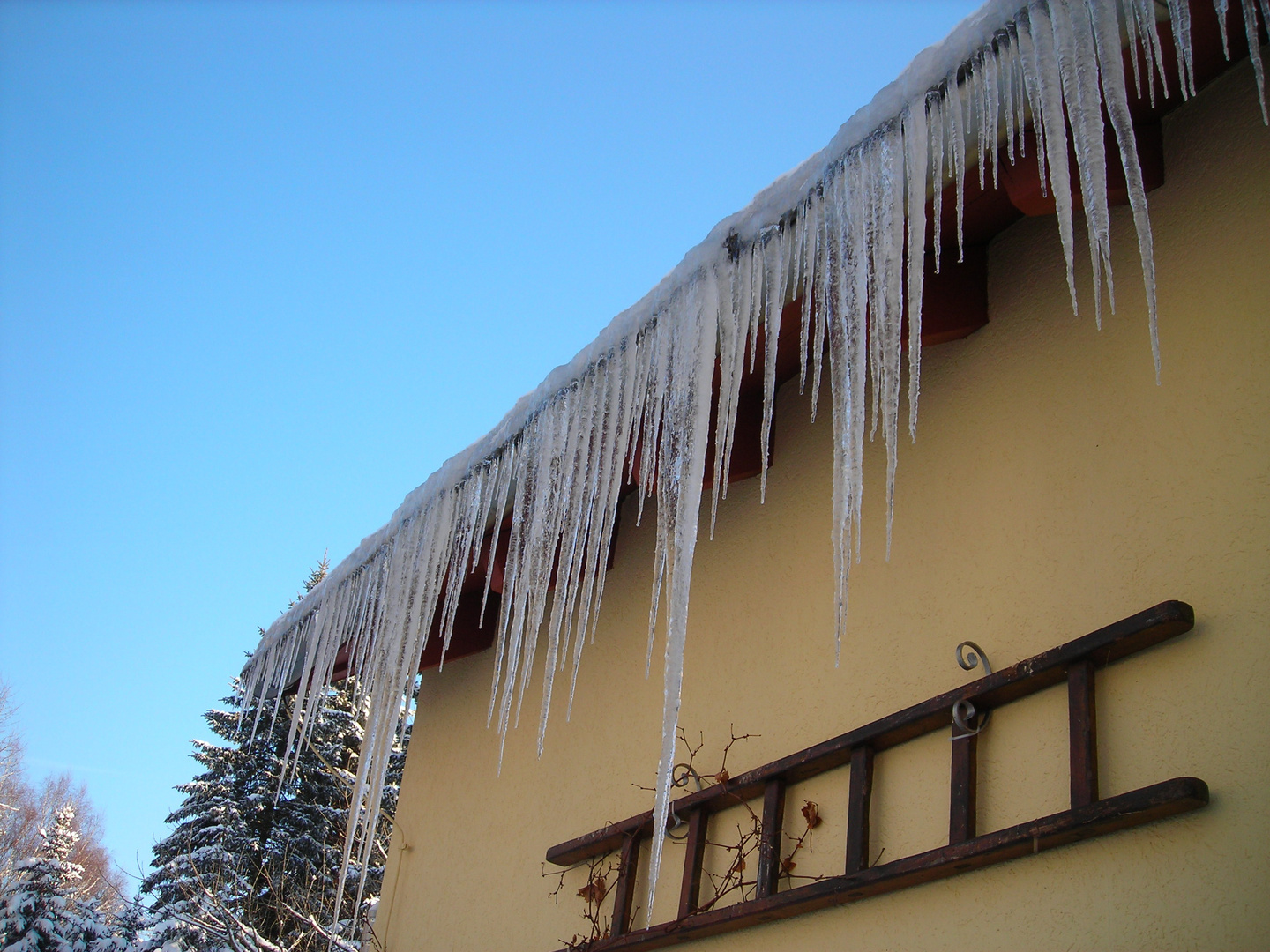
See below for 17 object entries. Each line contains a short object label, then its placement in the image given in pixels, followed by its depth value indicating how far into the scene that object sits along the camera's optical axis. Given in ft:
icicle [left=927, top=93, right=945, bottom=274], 5.79
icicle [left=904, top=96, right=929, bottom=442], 5.88
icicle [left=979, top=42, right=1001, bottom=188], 5.50
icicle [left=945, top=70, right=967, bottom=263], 5.67
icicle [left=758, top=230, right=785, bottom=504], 6.67
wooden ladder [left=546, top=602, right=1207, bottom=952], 5.35
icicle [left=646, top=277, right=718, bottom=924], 6.37
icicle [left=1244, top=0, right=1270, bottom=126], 4.74
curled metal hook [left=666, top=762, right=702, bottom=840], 8.61
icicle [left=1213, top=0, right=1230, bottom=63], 4.98
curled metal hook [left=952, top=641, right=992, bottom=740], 6.29
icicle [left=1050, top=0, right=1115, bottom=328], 5.22
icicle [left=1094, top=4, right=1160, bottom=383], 5.16
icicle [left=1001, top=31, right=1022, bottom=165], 5.40
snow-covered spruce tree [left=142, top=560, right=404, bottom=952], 31.55
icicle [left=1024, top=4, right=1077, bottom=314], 5.29
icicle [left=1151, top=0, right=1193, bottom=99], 5.06
